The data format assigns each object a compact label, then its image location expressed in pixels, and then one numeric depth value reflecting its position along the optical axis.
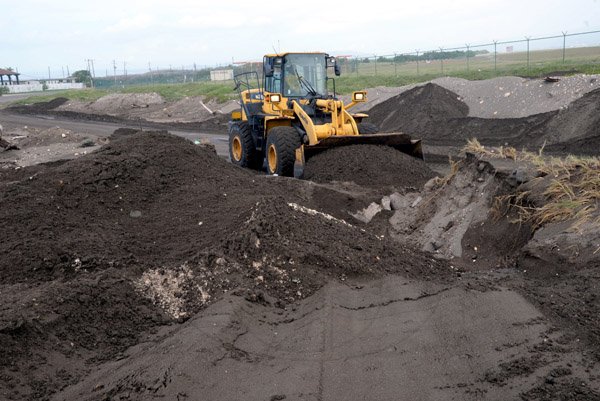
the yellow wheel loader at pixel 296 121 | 14.13
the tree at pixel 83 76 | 86.32
